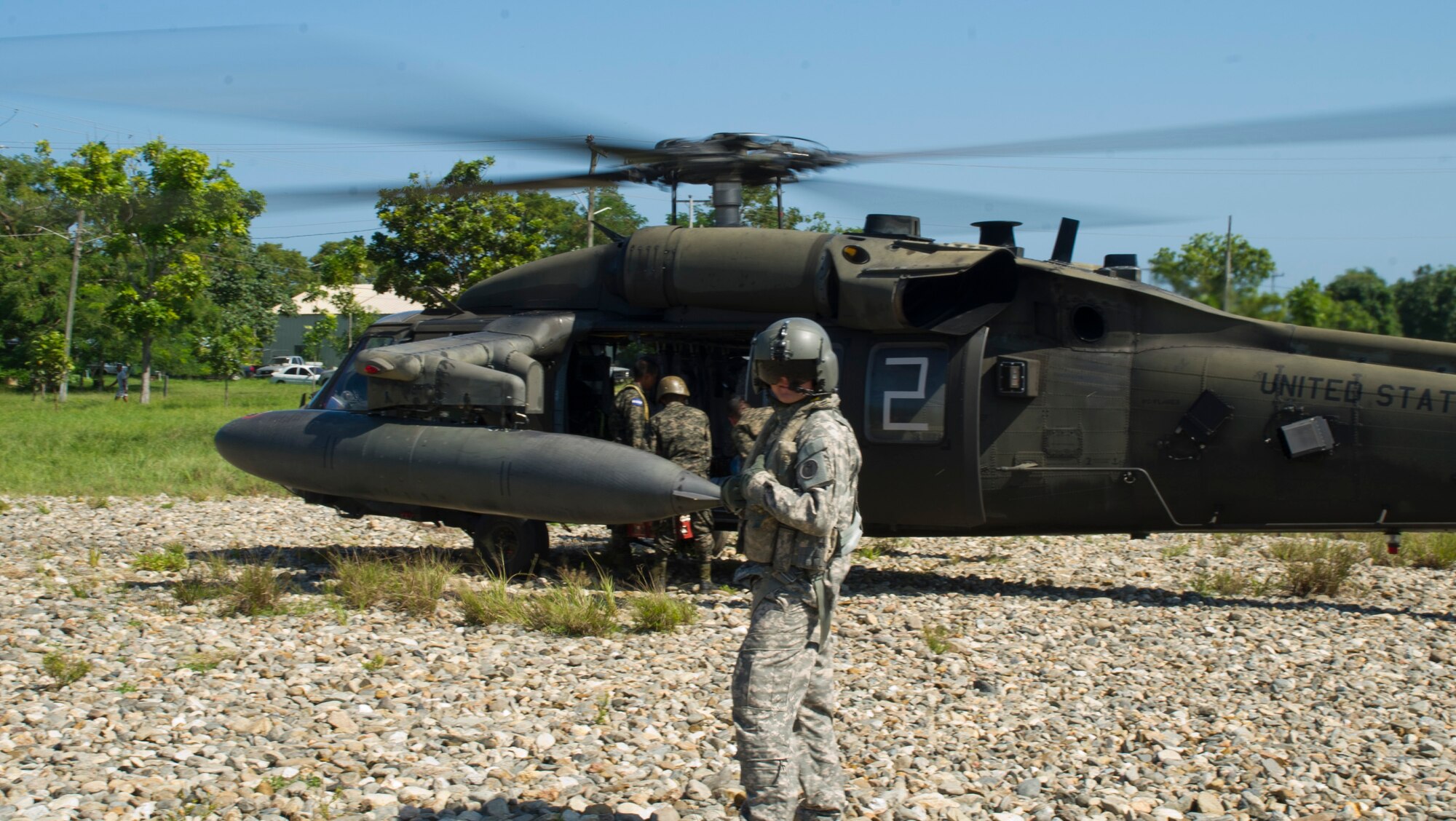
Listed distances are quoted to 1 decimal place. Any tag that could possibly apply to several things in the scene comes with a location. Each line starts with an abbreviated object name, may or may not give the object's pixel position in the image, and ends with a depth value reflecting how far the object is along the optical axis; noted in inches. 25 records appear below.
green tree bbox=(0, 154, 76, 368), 1761.8
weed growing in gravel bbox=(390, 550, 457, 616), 309.1
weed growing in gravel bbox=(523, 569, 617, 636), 292.0
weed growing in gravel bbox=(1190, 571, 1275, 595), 361.4
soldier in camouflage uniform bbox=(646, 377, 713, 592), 356.8
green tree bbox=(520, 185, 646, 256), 941.8
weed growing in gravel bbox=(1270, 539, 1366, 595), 357.7
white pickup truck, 2630.4
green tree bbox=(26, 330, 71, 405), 1408.7
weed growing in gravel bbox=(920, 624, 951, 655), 282.7
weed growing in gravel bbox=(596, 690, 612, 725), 226.0
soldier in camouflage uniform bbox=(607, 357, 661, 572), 366.3
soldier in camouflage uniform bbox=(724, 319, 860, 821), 164.1
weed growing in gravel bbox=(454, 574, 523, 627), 301.0
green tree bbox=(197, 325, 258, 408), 1497.3
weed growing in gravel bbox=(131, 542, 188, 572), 371.2
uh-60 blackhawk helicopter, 325.4
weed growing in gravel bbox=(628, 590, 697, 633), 297.9
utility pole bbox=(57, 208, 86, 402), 1470.2
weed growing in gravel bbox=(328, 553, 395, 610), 316.5
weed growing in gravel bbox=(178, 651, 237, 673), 249.1
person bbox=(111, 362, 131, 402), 1598.2
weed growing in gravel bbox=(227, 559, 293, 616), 305.0
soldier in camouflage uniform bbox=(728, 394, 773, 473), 340.5
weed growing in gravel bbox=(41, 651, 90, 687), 234.4
